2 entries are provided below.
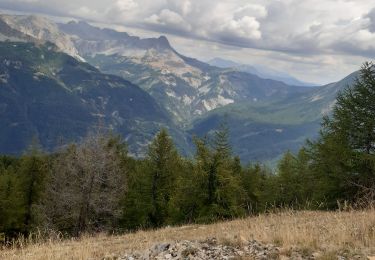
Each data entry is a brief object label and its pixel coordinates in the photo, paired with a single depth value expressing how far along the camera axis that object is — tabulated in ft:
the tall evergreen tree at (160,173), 150.10
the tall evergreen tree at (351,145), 102.06
